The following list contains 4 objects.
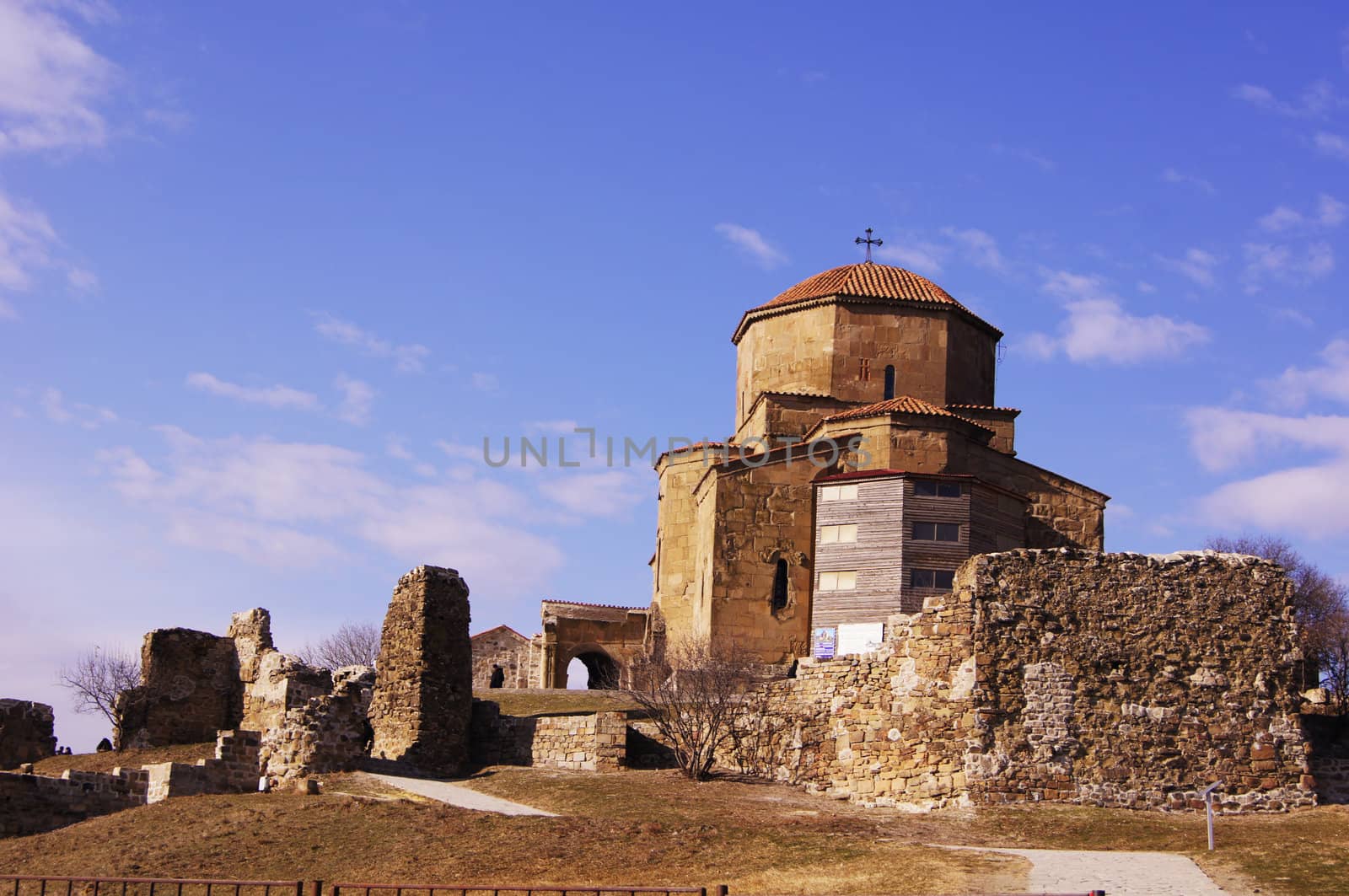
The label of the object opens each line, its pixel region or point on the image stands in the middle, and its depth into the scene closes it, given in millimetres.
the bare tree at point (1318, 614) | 41094
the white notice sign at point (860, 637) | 36219
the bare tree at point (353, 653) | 55625
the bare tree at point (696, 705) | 26297
